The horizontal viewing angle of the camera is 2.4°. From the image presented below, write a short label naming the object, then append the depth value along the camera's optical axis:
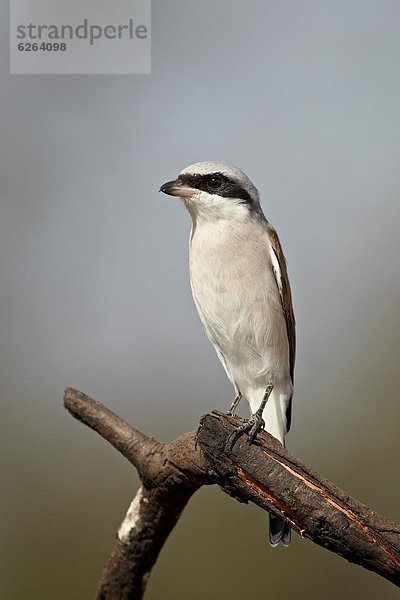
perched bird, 3.63
